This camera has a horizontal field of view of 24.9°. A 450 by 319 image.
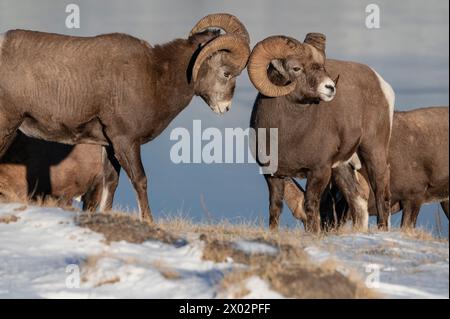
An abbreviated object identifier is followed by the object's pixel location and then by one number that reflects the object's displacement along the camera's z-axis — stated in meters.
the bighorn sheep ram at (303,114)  16.39
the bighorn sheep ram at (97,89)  15.48
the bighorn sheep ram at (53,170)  18.88
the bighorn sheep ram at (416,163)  21.83
